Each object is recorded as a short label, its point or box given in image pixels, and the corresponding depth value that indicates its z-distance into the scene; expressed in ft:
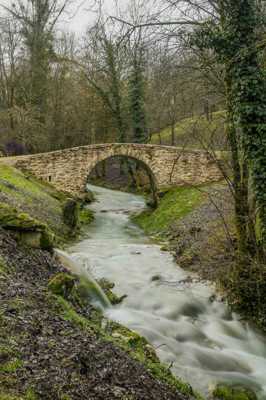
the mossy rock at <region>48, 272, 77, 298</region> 16.90
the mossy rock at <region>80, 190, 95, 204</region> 65.25
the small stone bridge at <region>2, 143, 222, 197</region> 62.08
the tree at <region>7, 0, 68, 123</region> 87.86
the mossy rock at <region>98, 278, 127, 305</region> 23.18
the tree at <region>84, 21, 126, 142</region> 78.56
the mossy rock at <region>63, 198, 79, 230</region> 43.39
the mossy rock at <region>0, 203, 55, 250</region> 21.28
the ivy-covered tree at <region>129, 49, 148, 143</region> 82.48
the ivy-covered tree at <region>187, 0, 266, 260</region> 21.98
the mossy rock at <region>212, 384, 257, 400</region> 15.14
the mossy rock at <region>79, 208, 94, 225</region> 56.49
